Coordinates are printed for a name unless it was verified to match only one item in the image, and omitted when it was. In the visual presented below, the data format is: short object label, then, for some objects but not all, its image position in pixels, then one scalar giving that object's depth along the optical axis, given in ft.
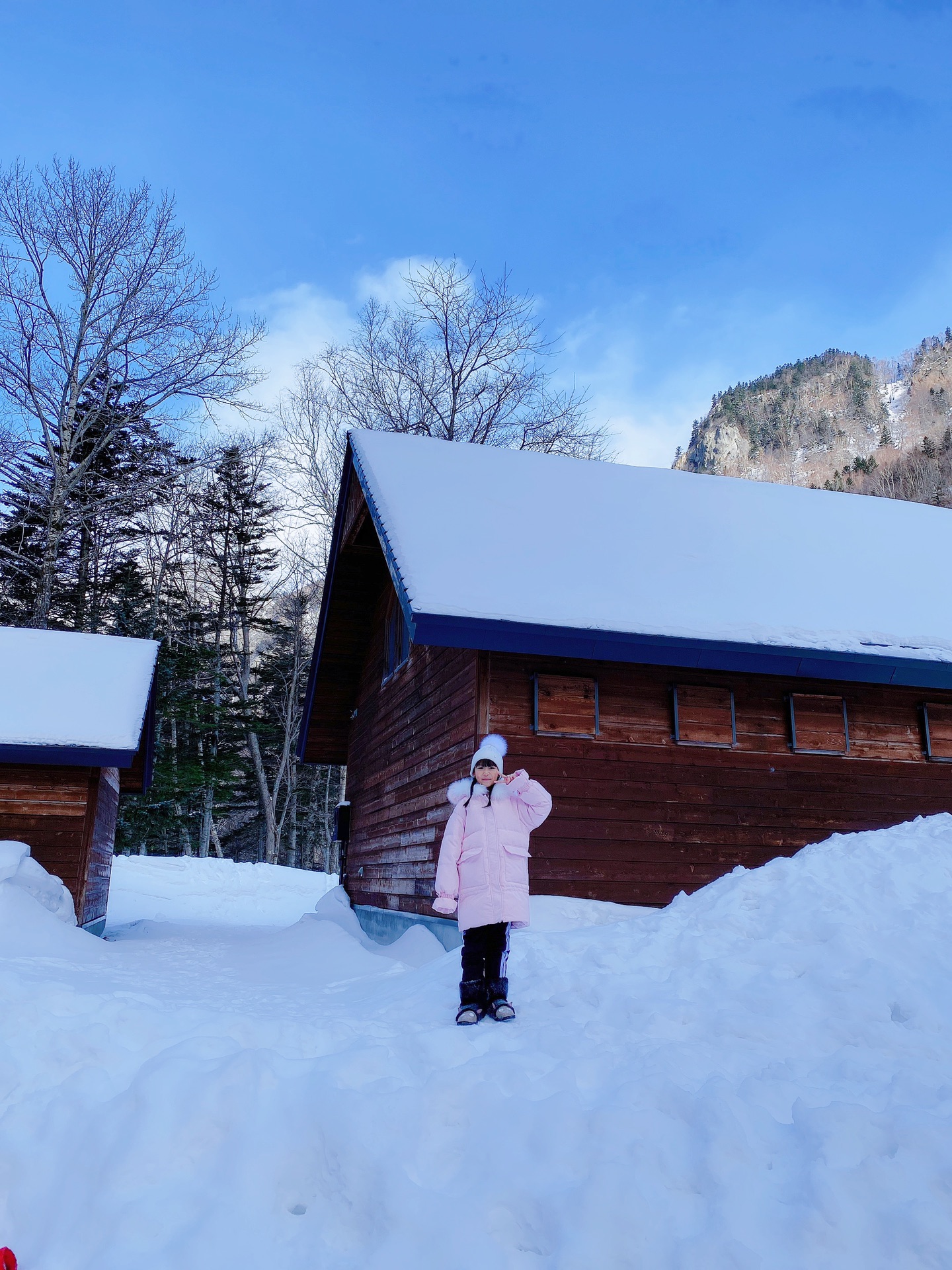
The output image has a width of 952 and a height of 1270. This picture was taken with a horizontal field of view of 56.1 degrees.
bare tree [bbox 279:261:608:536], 77.56
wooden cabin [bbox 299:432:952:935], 25.27
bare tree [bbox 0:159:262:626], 63.31
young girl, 16.52
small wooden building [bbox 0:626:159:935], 34.86
